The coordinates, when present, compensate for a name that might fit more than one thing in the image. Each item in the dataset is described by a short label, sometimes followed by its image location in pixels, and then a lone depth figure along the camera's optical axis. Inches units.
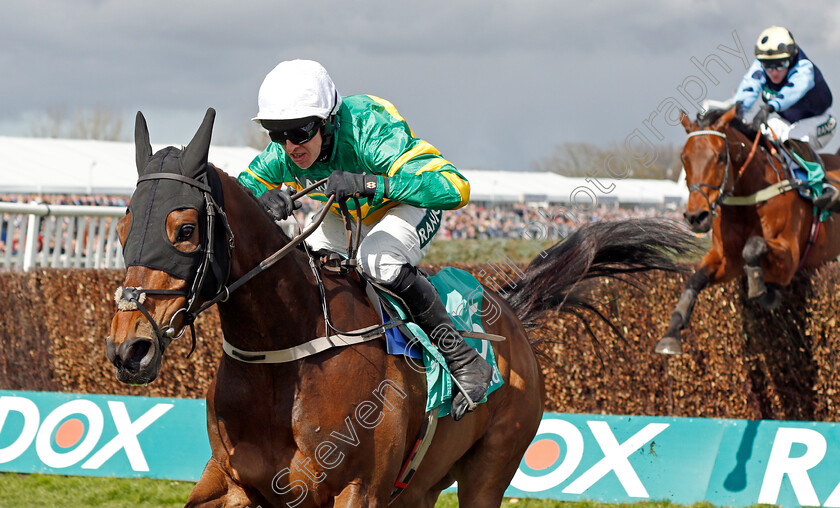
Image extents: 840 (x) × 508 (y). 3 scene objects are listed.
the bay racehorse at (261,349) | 182.7
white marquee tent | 1380.4
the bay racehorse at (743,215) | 478.9
